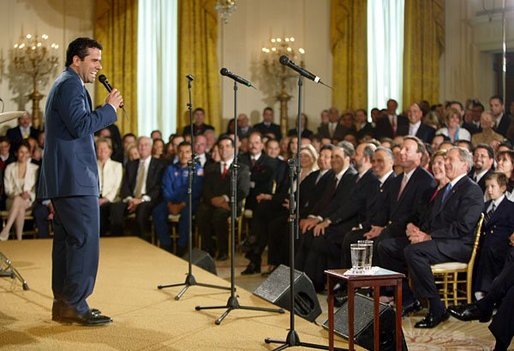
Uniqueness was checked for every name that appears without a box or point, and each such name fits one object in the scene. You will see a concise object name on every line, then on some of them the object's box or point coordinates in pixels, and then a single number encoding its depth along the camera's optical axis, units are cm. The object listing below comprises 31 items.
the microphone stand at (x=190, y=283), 595
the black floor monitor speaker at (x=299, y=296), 534
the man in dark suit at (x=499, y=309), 468
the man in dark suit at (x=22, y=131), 1183
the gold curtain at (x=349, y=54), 1377
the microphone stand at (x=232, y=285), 521
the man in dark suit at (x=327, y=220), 702
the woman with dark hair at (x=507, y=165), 652
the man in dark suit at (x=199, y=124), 1232
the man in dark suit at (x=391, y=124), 1062
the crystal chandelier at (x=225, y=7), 1223
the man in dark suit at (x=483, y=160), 704
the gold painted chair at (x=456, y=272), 585
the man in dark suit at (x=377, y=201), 666
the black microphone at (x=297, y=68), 414
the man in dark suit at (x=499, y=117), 961
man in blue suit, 463
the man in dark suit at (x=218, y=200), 905
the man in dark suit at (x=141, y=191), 955
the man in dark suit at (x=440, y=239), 569
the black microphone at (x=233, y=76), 497
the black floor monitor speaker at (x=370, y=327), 434
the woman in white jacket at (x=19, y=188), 953
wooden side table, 386
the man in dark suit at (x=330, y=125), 1269
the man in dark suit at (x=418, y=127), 1003
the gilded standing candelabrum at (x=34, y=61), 1240
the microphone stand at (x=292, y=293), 426
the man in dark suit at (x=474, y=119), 982
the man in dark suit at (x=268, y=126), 1292
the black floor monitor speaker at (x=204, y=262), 701
